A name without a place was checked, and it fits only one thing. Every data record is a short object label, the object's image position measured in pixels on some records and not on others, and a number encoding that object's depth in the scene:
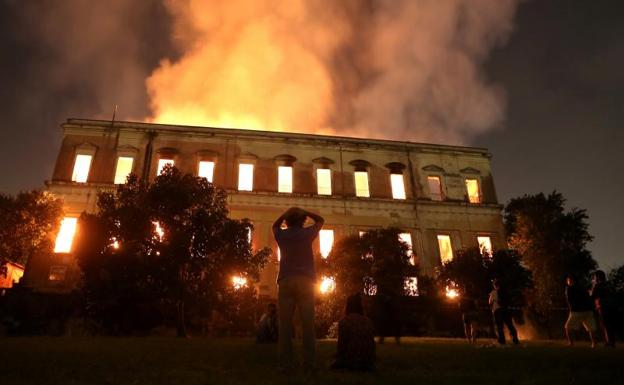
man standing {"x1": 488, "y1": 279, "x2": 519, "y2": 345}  12.27
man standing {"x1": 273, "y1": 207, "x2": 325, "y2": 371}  6.14
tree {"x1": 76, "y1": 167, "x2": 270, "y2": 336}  17.70
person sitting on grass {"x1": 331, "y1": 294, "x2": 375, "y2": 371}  6.57
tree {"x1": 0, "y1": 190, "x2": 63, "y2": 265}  24.31
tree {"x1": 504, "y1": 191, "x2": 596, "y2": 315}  28.84
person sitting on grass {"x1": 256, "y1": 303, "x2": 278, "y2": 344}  12.44
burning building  31.70
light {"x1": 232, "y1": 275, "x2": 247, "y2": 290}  19.82
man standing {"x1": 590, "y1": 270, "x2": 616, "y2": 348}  11.59
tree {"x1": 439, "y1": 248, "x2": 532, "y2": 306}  23.84
